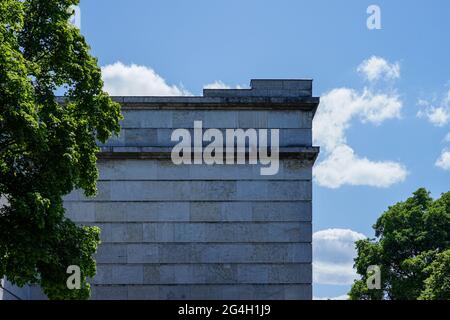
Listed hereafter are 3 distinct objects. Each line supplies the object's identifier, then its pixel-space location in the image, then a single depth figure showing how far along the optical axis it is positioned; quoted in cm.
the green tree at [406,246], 4791
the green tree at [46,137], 1956
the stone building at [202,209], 3127
